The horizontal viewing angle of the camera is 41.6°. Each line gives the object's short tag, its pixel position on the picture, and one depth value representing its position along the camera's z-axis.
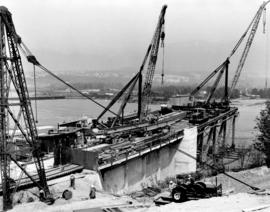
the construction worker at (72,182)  26.47
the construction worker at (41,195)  24.61
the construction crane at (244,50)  74.50
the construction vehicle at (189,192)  23.75
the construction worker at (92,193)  24.97
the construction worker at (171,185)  24.91
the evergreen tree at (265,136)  49.38
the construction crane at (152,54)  59.46
